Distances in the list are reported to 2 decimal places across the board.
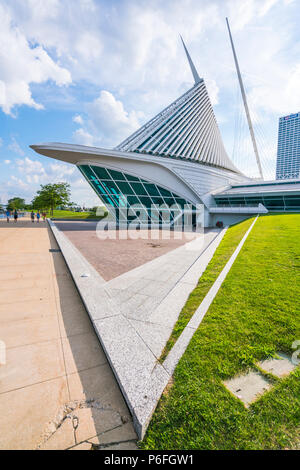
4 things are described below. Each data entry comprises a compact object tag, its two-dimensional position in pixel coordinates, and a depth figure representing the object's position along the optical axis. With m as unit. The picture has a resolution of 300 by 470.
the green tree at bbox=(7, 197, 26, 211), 113.00
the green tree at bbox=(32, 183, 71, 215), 46.50
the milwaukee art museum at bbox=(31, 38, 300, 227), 26.19
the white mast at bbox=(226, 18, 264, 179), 50.01
